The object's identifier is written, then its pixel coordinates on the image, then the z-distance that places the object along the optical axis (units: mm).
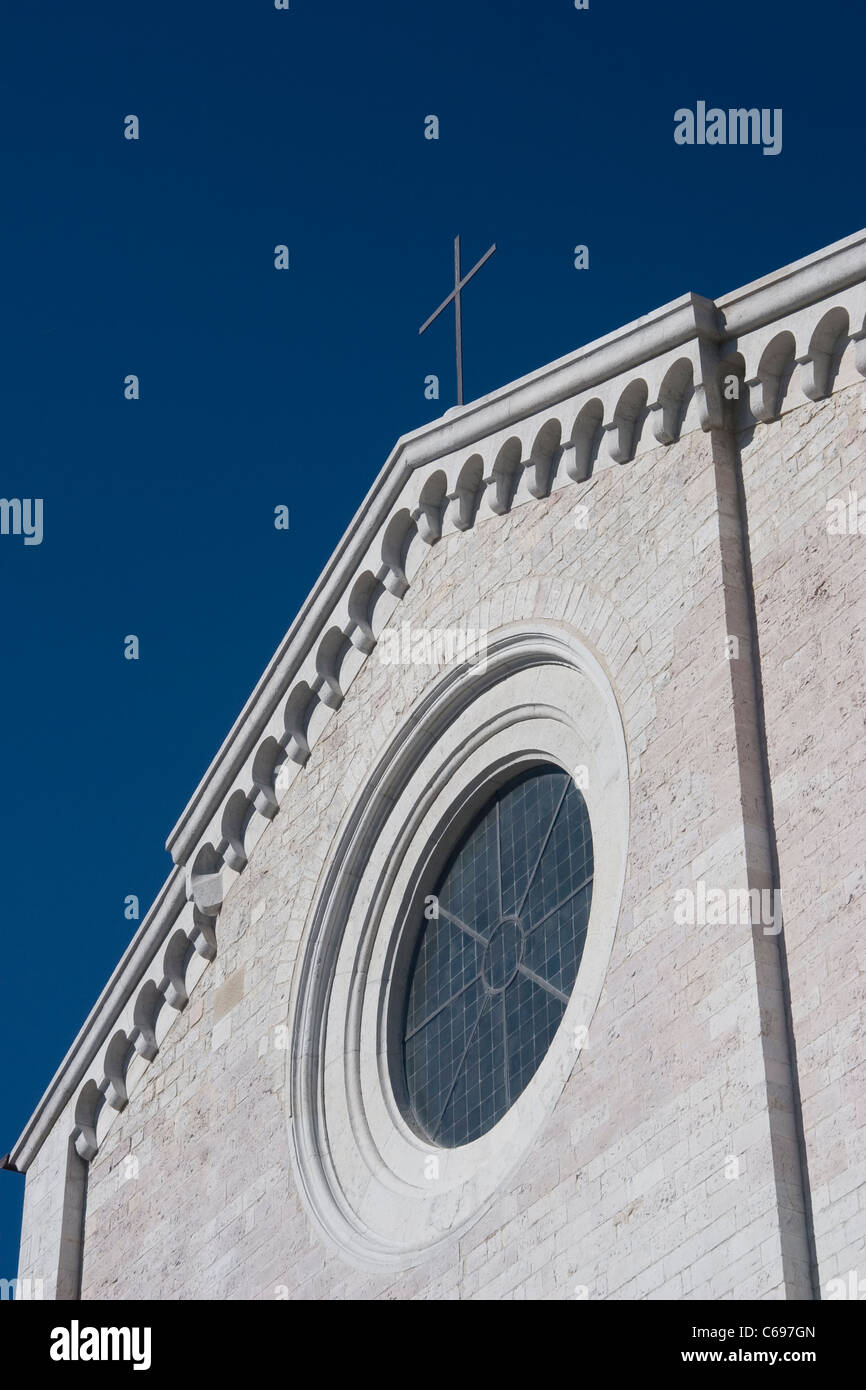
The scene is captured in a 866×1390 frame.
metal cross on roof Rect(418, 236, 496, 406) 19156
